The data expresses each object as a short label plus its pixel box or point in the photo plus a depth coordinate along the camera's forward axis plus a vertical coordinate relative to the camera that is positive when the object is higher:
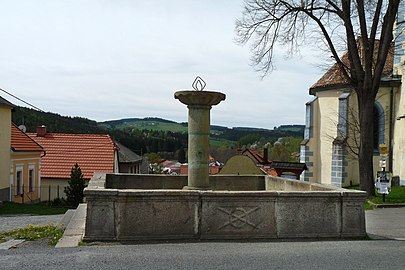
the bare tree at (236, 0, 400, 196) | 19.23 +4.00
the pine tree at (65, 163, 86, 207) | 27.95 -1.93
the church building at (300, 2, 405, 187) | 27.00 +1.74
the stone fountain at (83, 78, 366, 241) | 8.31 -1.02
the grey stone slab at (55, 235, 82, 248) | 8.12 -1.46
